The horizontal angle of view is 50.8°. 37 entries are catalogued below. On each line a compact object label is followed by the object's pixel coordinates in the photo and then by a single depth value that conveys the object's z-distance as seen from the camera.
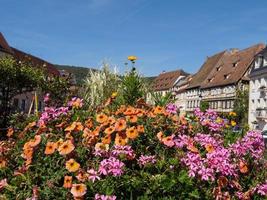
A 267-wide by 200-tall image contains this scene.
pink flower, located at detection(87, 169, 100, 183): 1.89
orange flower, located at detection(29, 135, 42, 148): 2.15
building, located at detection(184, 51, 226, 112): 49.08
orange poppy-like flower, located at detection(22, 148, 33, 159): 2.11
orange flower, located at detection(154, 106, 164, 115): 2.44
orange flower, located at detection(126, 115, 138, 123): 2.29
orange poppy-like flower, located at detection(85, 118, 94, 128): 2.38
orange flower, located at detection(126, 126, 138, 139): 2.13
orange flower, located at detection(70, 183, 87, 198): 1.85
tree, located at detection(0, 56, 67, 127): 13.28
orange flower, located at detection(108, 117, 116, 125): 2.28
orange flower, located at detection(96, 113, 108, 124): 2.33
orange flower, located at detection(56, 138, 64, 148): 2.11
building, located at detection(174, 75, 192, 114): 57.62
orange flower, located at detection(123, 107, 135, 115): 2.37
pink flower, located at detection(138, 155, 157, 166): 2.06
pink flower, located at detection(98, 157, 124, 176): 1.89
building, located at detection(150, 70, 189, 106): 64.98
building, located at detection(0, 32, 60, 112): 34.88
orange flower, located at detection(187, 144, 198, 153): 2.16
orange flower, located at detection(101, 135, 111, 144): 2.13
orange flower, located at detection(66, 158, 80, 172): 1.94
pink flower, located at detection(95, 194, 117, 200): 1.81
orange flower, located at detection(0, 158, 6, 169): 2.25
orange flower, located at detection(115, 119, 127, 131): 2.17
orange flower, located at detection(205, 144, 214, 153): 2.19
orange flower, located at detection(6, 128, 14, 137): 2.61
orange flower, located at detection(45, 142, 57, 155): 2.06
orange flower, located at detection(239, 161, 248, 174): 2.18
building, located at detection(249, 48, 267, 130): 34.21
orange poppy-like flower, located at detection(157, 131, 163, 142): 2.19
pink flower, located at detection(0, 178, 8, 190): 2.11
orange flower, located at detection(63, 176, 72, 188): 1.90
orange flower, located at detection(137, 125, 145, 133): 2.20
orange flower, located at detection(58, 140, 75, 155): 2.02
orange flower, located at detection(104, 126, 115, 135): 2.16
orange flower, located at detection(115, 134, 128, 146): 2.10
